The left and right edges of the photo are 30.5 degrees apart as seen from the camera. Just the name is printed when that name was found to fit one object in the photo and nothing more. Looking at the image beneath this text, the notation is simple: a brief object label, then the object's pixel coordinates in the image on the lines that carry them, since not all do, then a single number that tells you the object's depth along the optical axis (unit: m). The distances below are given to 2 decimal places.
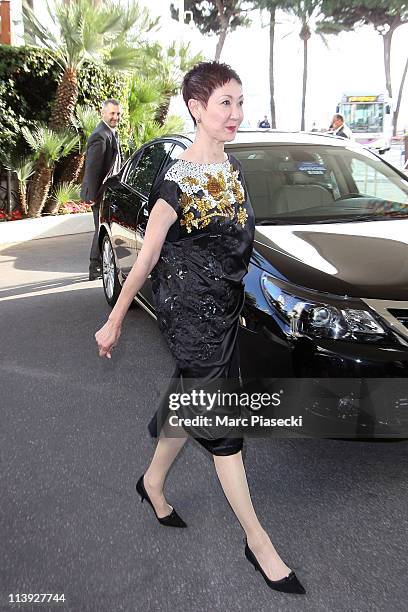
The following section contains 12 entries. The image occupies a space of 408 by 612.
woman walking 2.49
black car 3.17
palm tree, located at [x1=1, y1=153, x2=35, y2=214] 11.91
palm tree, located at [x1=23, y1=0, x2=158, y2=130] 12.45
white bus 32.06
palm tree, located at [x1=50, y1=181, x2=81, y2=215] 12.92
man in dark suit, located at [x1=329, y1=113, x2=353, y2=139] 14.81
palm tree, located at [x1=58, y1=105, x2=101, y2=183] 13.01
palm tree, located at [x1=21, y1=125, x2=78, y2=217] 12.02
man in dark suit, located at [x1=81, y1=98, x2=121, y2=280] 7.80
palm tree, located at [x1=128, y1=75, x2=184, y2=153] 15.11
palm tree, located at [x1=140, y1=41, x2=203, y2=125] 17.28
